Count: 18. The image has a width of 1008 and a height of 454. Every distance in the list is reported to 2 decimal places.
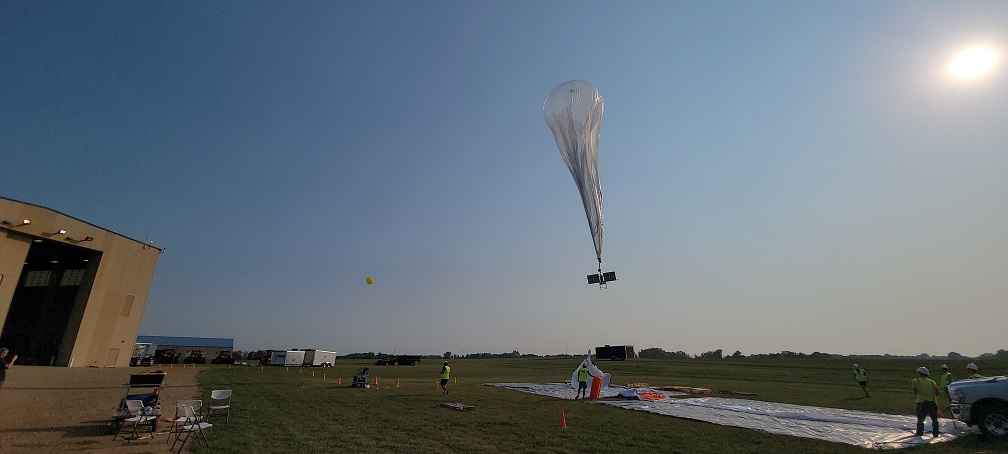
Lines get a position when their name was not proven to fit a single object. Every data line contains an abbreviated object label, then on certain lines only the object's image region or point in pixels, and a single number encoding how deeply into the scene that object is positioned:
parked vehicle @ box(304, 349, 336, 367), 60.05
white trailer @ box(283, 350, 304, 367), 58.44
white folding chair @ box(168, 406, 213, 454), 10.53
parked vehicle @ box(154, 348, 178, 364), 56.17
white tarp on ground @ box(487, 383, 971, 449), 12.46
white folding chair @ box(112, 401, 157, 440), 10.77
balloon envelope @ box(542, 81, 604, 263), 18.33
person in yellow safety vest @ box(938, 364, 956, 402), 14.62
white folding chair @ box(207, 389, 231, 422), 13.57
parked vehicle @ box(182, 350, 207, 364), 59.22
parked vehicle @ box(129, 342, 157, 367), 50.05
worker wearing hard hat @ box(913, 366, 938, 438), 12.68
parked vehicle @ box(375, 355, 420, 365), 72.31
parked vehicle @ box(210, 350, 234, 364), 58.80
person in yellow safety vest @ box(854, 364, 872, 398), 23.78
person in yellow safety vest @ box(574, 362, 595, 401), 21.62
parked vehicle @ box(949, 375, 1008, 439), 11.73
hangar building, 35.06
